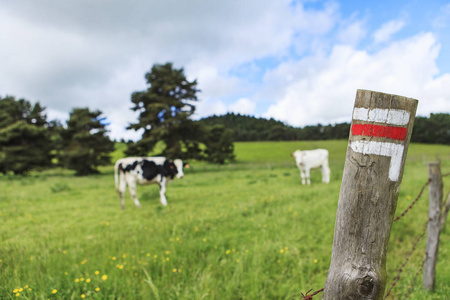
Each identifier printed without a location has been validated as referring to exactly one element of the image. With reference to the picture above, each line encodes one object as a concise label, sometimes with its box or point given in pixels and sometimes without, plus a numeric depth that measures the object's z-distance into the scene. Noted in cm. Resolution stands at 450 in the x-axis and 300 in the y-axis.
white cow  1168
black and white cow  836
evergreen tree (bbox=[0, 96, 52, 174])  2470
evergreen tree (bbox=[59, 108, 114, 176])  2411
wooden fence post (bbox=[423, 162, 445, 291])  300
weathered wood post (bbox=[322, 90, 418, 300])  120
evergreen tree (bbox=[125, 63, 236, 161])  2428
